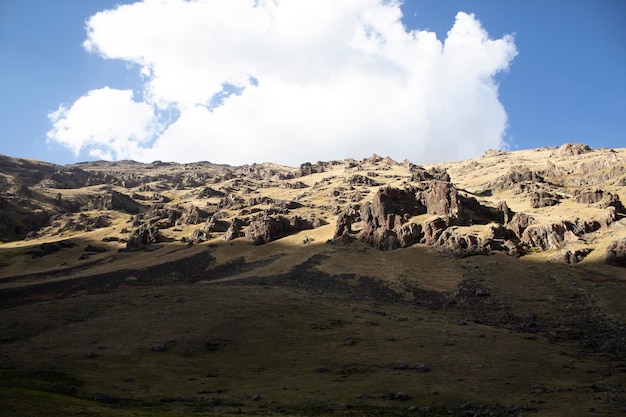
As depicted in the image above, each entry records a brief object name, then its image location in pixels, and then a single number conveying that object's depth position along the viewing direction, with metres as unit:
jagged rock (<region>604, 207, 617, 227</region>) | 97.38
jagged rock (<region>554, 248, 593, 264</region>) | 86.44
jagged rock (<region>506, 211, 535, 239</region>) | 103.44
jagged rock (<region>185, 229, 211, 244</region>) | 149.25
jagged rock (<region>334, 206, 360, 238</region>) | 122.06
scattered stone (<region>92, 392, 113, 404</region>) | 41.03
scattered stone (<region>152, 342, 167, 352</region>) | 58.62
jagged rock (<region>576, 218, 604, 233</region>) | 97.75
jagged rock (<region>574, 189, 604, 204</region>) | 119.50
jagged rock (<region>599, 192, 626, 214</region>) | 105.53
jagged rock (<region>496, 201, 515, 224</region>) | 116.91
